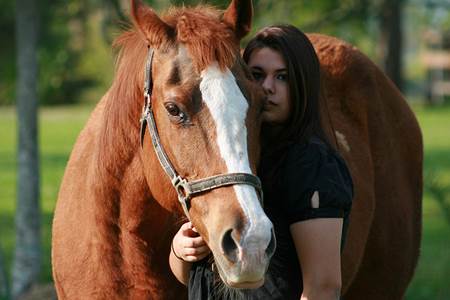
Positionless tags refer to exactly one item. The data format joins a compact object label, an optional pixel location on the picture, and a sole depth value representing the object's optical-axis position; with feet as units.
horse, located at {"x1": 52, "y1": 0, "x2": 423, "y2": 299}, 19.97
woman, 20.30
